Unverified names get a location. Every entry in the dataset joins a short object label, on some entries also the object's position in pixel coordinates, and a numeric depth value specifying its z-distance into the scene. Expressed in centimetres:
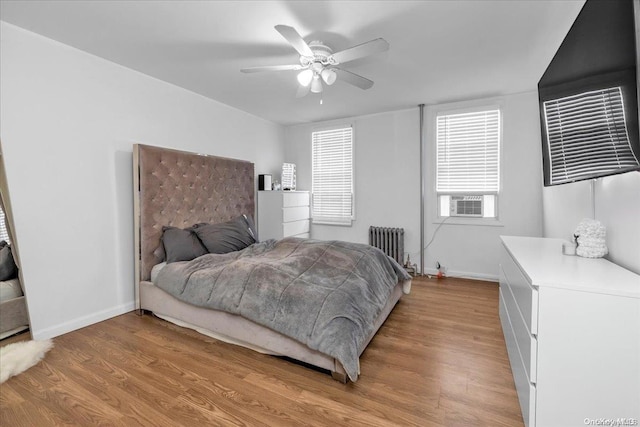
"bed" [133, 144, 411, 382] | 209
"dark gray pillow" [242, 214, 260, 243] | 395
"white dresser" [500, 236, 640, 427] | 116
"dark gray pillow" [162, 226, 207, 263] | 297
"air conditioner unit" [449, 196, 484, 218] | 404
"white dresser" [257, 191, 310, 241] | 453
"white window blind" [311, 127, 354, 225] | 492
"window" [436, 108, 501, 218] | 393
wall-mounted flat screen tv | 117
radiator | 444
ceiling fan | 198
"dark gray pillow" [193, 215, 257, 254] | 326
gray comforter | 187
